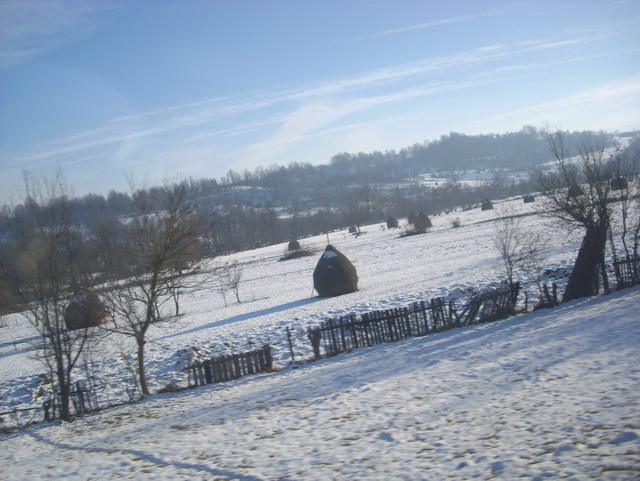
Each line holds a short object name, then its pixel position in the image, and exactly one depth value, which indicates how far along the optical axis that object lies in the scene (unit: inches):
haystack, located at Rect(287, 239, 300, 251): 2133.4
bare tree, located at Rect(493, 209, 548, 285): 706.3
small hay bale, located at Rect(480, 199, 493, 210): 2876.5
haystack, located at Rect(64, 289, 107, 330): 457.4
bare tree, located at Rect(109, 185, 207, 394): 484.4
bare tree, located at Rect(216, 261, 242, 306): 1093.3
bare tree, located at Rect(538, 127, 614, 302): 618.2
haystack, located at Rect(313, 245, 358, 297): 970.7
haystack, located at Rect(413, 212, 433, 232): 2233.0
